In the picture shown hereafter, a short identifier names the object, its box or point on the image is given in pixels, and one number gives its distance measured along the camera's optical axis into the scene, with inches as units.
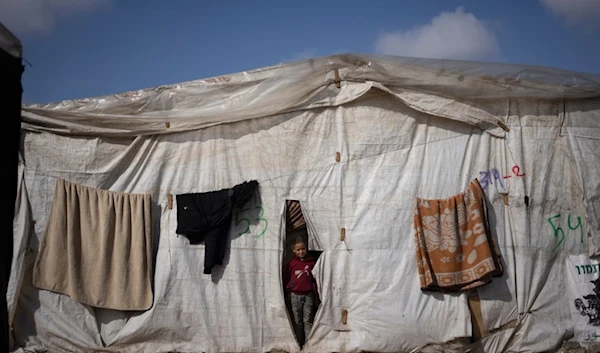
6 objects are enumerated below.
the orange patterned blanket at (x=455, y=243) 241.3
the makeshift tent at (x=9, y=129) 103.0
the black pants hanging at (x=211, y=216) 250.1
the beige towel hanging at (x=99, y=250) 254.4
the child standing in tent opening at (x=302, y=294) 256.8
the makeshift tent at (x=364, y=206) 247.1
